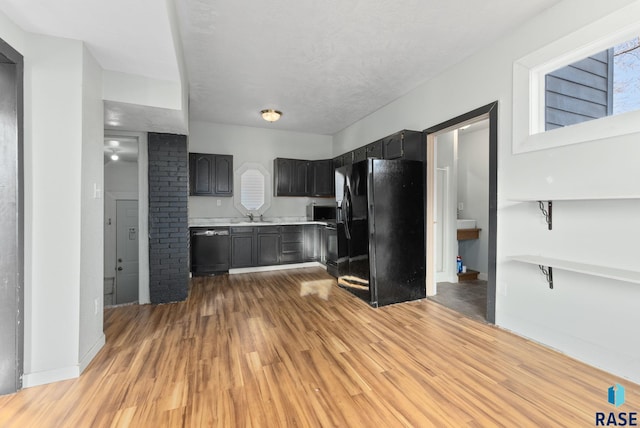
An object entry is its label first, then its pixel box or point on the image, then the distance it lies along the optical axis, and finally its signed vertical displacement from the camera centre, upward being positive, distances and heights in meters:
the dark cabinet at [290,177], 5.62 +0.78
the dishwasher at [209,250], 4.68 -0.64
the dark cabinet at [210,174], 4.98 +0.74
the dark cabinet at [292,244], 5.28 -0.59
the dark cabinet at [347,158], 4.97 +1.05
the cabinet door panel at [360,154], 4.50 +1.03
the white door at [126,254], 5.34 -0.79
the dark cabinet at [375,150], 4.08 +1.00
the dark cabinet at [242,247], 4.92 -0.61
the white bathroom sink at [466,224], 4.68 -0.17
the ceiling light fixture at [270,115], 4.50 +1.64
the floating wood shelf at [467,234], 4.54 -0.33
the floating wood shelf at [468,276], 4.44 -1.01
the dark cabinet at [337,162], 5.41 +1.06
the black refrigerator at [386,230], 3.31 -0.20
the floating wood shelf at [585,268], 1.71 -0.38
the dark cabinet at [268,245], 5.11 -0.60
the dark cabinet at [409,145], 3.57 +0.92
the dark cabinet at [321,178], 5.80 +0.77
